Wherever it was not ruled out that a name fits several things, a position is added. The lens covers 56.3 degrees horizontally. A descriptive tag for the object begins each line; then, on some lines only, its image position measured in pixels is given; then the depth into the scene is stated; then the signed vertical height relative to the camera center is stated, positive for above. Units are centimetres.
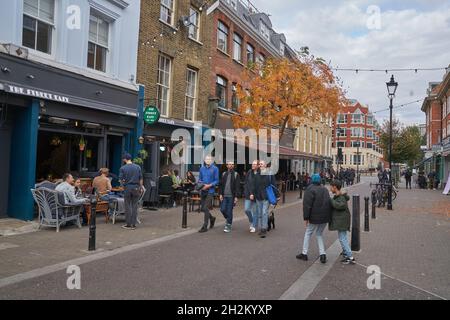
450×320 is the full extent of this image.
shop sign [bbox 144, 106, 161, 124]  1406 +184
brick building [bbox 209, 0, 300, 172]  2008 +673
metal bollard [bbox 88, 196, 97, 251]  752 -112
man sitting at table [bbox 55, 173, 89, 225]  951 -54
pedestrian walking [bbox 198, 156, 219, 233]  1029 -26
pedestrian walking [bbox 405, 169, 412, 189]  3632 +5
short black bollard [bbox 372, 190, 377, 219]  1359 -115
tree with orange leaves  1847 +354
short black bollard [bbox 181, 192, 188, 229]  1044 -118
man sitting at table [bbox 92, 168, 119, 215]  1106 -56
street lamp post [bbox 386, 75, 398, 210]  1669 +344
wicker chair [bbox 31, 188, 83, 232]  931 -93
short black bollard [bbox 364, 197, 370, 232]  1089 -121
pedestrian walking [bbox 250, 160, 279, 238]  960 -49
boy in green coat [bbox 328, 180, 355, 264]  708 -71
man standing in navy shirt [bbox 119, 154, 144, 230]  1009 -46
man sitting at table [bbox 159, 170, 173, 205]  1446 -53
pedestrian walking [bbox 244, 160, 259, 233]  972 -57
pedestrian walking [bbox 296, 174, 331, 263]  714 -56
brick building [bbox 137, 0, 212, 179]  1502 +404
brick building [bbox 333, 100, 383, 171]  8925 +866
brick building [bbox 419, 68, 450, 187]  3575 +517
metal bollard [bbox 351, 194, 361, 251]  829 -113
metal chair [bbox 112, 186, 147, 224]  1099 -114
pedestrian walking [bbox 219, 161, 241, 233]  1014 -54
